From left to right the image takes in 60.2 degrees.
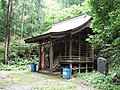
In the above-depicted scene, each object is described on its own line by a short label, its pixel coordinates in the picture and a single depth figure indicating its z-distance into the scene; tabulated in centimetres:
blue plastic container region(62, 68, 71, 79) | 649
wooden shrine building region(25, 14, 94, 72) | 760
